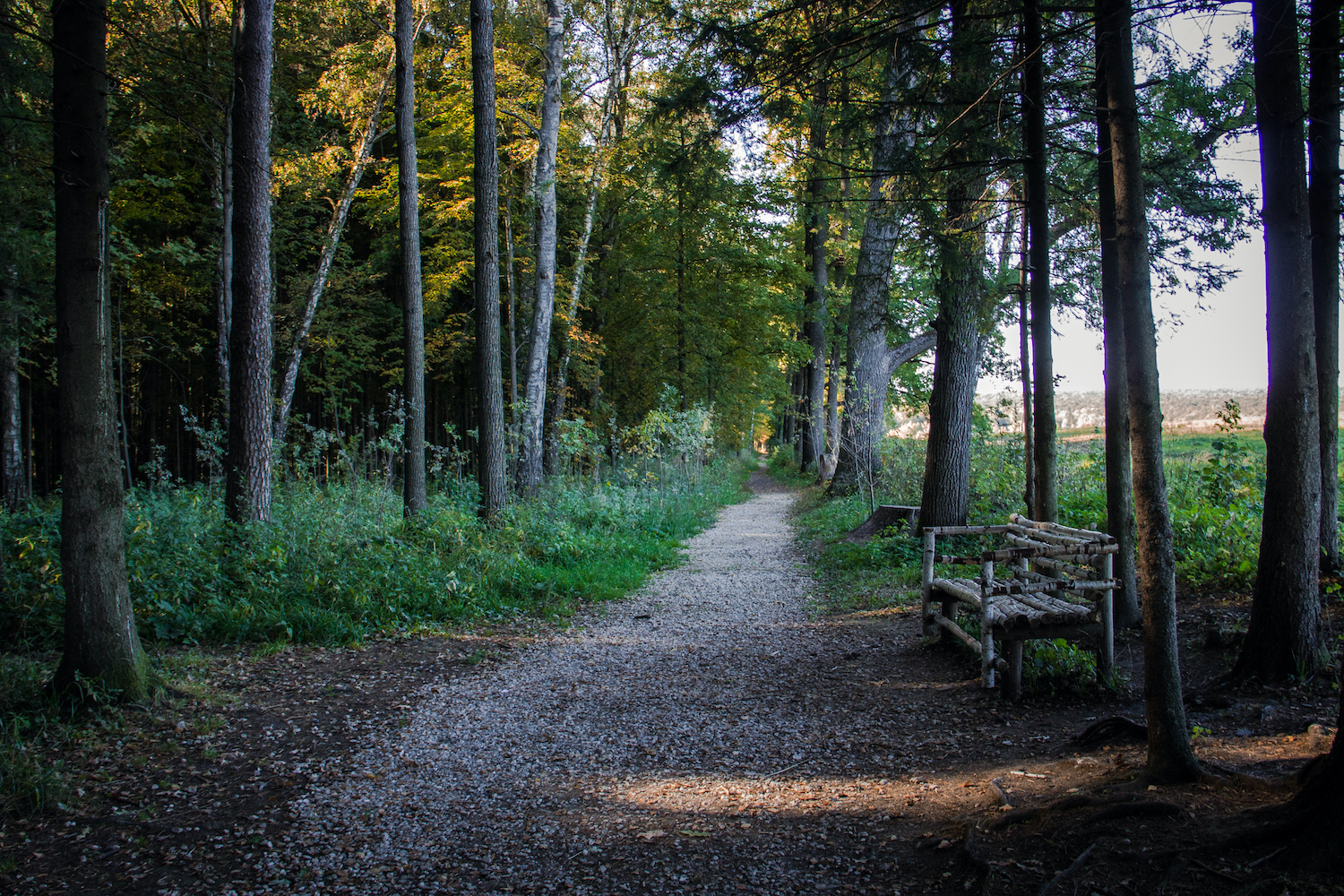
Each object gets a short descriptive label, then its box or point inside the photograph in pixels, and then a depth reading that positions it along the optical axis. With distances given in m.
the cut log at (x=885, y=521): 9.80
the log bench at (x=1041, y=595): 4.34
